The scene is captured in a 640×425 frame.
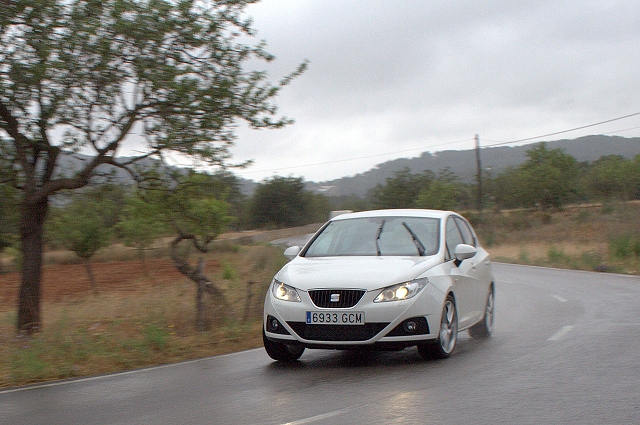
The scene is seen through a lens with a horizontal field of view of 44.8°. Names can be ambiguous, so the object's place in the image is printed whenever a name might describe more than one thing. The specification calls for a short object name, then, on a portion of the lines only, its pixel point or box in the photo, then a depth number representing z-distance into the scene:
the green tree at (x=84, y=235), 30.94
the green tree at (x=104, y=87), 11.63
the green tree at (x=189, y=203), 13.13
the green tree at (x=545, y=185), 88.88
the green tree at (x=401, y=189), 89.88
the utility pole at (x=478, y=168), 60.62
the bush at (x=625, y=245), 30.55
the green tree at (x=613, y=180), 94.62
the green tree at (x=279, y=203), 91.69
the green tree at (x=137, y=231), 29.42
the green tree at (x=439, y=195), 79.56
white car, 7.73
